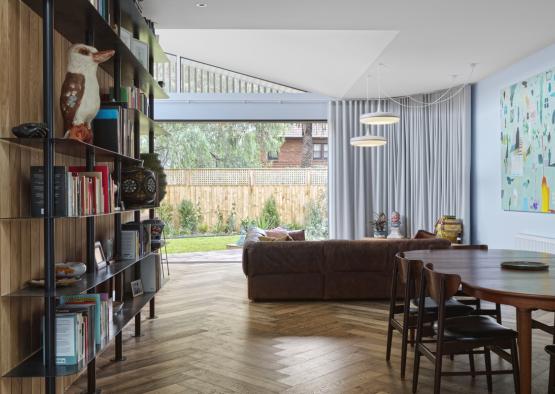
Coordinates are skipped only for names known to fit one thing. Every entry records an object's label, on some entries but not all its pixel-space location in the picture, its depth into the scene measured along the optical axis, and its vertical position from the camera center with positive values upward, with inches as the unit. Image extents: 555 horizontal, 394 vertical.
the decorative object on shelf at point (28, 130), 84.5 +10.1
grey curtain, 333.4 +14.3
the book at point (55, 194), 89.4 +0.0
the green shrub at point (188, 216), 461.4 -19.6
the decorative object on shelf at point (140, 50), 151.8 +41.3
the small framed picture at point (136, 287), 154.1 -27.3
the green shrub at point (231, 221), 468.8 -24.5
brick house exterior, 555.5 +45.0
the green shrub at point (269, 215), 451.5 -18.8
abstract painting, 219.9 +20.5
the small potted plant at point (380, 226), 337.1 -21.3
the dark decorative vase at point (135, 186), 135.9 +1.9
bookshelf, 86.8 +8.5
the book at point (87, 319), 99.9 -23.8
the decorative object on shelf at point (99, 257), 124.5 -14.9
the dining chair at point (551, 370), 99.0 -33.5
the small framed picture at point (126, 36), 140.9 +42.2
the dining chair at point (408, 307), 122.9 -28.9
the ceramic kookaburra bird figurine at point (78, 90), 101.2 +19.6
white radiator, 217.8 -22.0
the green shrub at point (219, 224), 467.5 -27.1
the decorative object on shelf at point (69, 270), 100.7 -14.4
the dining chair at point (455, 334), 104.6 -28.7
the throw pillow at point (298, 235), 293.2 -23.2
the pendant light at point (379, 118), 238.7 +33.3
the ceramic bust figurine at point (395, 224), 333.7 -19.9
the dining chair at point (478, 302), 135.9 -30.4
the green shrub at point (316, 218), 458.6 -21.8
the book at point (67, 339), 92.8 -25.4
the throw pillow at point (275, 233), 289.0 -22.0
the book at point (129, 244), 143.3 -13.6
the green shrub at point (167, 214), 458.0 -18.1
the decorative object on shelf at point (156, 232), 167.2 -12.4
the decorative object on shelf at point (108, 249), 135.9 -14.0
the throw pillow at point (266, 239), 227.1 -19.8
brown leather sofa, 211.3 -29.6
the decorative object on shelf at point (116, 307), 131.5 -28.0
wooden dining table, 92.3 -17.3
